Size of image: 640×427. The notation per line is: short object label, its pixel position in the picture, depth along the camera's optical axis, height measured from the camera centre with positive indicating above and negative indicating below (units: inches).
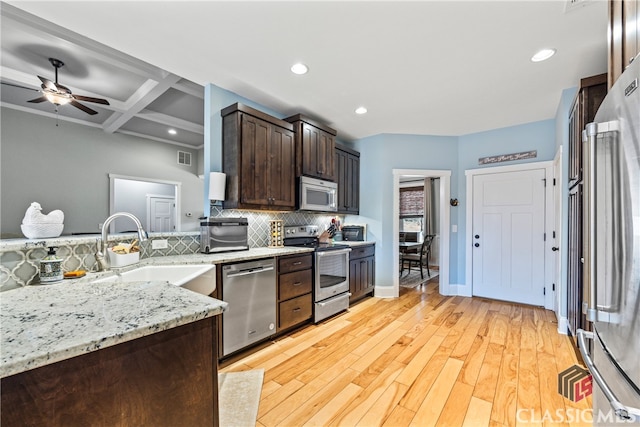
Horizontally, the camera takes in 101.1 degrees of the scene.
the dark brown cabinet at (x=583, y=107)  90.1 +38.9
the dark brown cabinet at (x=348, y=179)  170.9 +24.3
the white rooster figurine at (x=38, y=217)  63.7 -1.0
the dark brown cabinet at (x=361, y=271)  153.1 -34.8
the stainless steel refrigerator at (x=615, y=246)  33.5 -4.3
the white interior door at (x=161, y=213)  234.4 +0.6
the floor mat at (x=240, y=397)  67.6 -52.3
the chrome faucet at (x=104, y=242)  66.5 -7.7
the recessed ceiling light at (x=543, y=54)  90.3 +56.7
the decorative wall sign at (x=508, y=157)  153.1 +35.6
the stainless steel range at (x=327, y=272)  127.6 -30.0
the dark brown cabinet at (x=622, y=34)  37.6 +28.7
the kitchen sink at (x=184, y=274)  75.3 -18.2
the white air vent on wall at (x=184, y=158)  235.0 +50.4
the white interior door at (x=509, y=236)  150.7 -12.2
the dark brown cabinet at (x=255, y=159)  111.7 +25.1
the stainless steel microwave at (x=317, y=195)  136.8 +11.0
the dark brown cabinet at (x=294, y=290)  111.5 -33.7
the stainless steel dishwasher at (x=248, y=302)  92.8 -33.5
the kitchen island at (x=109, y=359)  24.3 -15.8
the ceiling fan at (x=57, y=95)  111.9 +53.6
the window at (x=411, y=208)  294.0 +8.0
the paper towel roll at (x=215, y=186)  108.6 +11.7
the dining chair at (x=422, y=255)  217.9 -35.1
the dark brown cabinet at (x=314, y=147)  137.4 +37.2
